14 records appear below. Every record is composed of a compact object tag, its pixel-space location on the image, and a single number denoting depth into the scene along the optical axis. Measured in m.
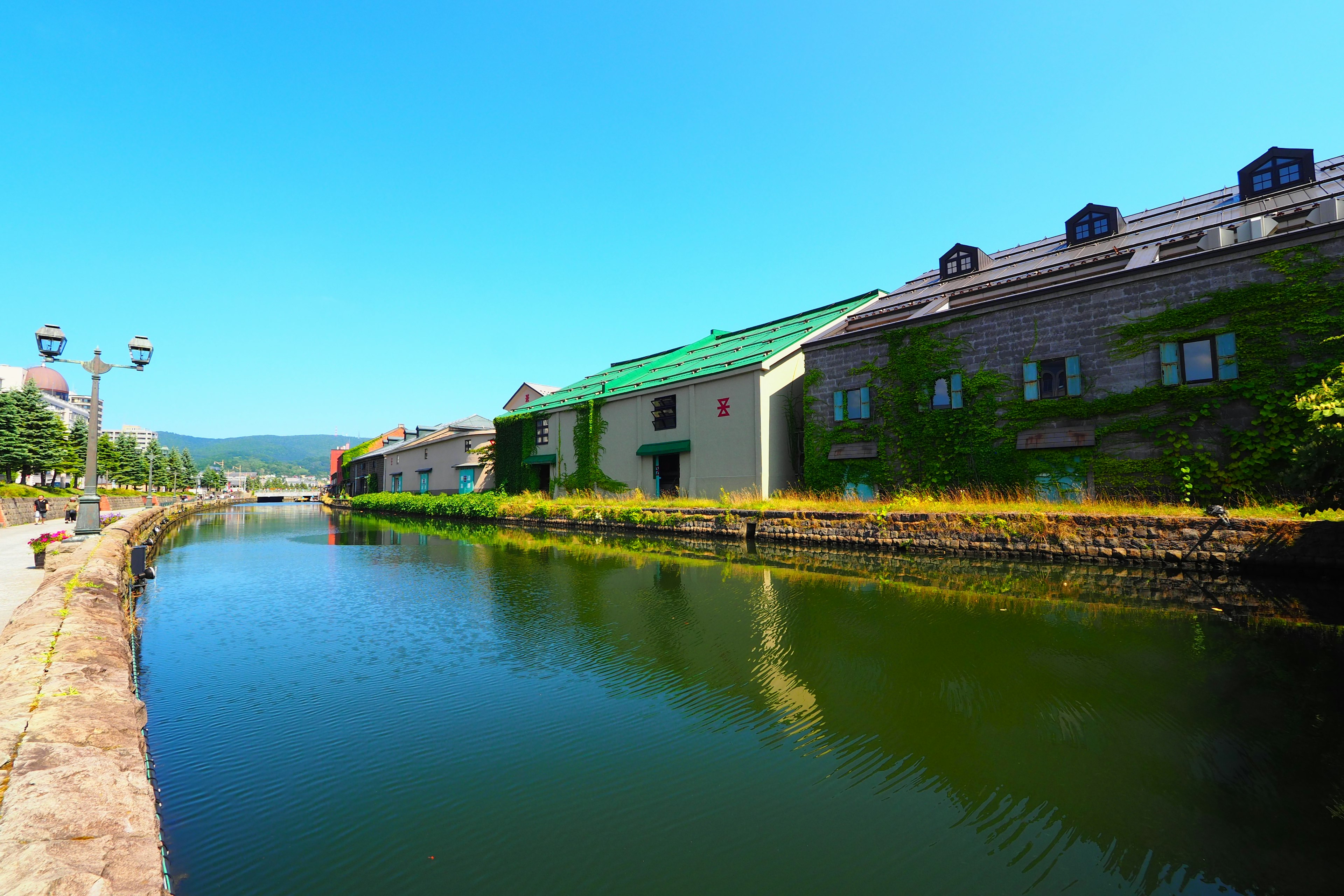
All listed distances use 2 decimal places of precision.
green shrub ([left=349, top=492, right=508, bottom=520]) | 35.56
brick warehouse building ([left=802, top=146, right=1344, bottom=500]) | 14.08
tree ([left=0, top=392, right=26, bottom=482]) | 35.44
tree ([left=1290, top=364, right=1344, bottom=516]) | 7.57
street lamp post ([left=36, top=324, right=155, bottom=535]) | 13.52
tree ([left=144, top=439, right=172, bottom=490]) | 72.82
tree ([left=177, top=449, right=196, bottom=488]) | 93.94
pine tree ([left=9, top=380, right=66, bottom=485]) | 36.62
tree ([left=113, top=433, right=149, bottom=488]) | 61.12
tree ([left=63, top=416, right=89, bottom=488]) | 43.16
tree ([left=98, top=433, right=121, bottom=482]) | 51.75
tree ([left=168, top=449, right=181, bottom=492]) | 87.25
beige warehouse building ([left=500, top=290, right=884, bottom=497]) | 24.20
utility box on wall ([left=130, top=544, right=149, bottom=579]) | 11.80
